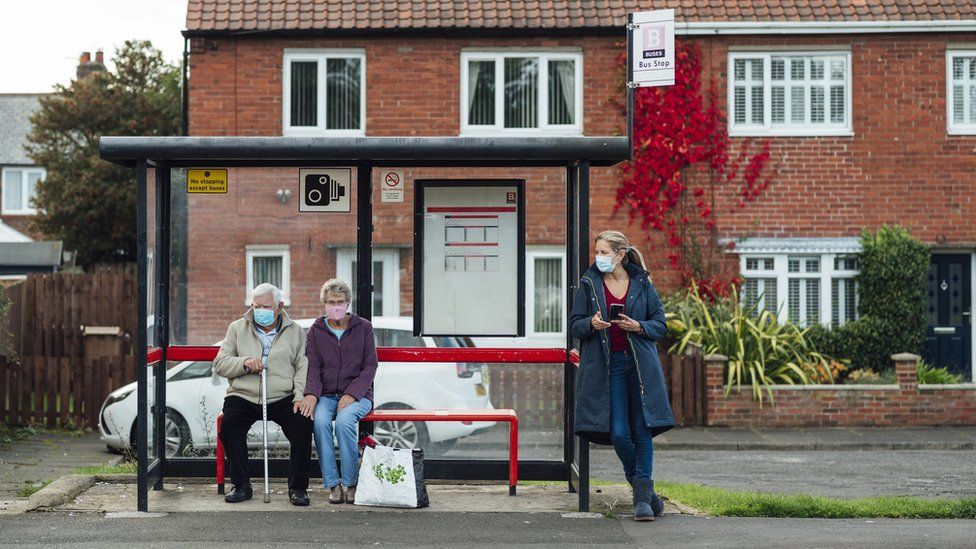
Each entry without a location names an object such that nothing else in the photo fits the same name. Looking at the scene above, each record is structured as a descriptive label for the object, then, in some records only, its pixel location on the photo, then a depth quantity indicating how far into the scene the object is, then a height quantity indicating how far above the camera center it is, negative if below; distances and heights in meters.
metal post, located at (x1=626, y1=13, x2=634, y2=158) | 14.87 +2.53
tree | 35.22 +4.06
